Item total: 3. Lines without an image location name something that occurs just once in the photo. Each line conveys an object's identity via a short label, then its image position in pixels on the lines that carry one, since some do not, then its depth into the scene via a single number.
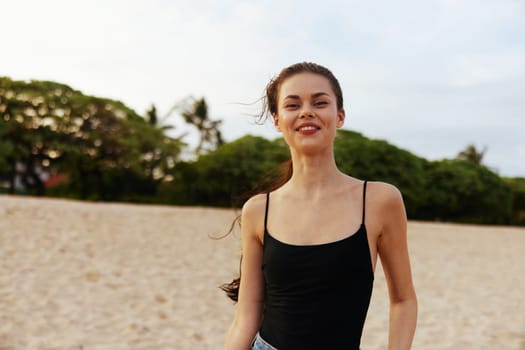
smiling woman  1.26
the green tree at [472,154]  38.59
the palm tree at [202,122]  38.91
